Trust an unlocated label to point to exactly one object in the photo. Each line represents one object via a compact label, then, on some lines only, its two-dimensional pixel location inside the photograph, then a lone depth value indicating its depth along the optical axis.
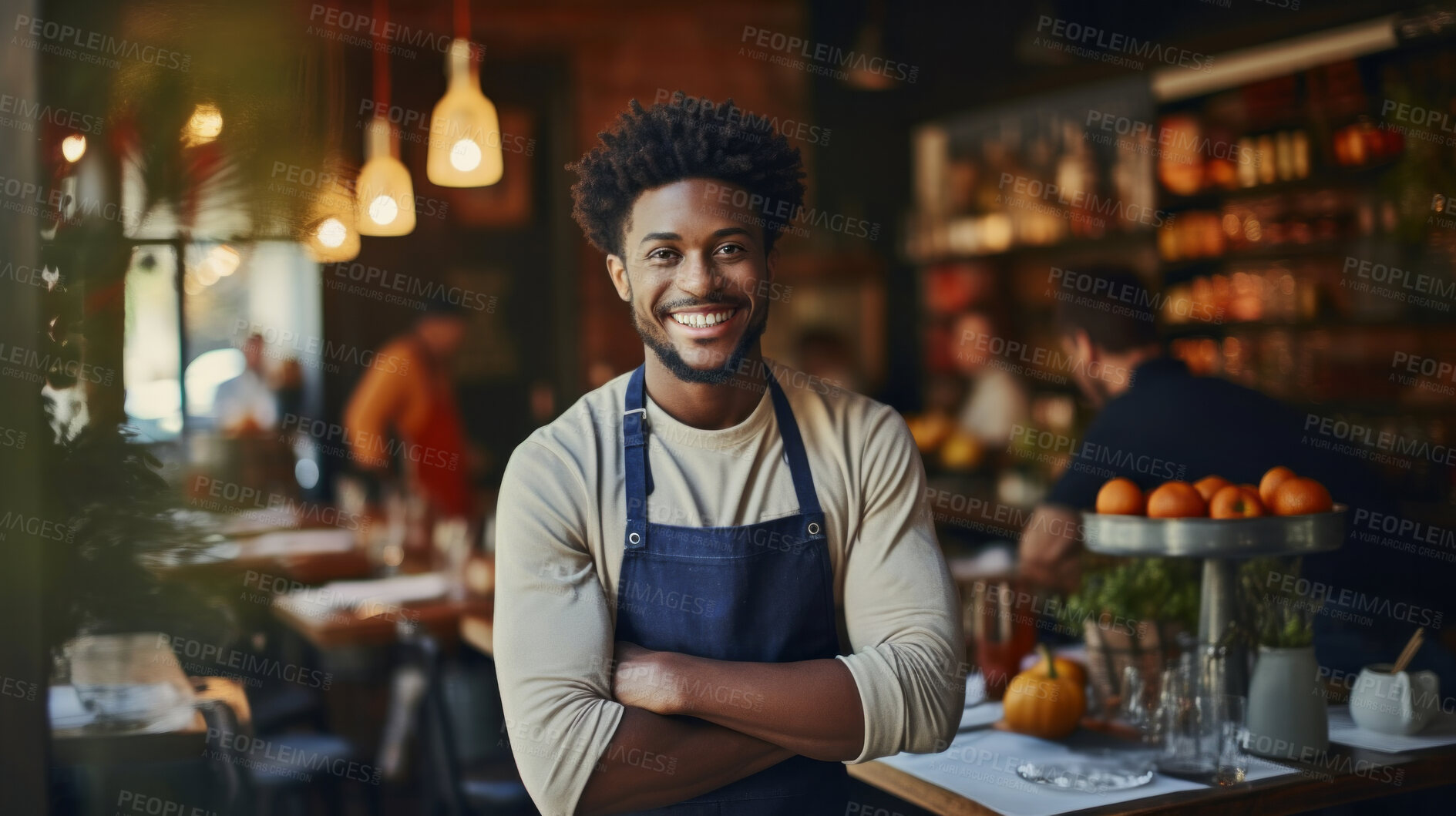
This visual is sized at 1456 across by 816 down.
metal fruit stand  2.17
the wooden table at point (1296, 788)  1.92
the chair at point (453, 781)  2.99
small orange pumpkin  2.23
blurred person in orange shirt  5.36
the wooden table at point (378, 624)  3.58
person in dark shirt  2.95
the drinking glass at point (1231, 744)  2.00
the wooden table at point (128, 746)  2.27
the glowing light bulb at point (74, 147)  2.20
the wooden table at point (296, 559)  3.90
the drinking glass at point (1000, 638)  2.61
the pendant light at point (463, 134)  3.80
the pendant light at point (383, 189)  3.78
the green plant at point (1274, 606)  2.13
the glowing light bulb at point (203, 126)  2.38
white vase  2.09
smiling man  1.70
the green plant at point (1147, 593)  2.36
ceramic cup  2.20
